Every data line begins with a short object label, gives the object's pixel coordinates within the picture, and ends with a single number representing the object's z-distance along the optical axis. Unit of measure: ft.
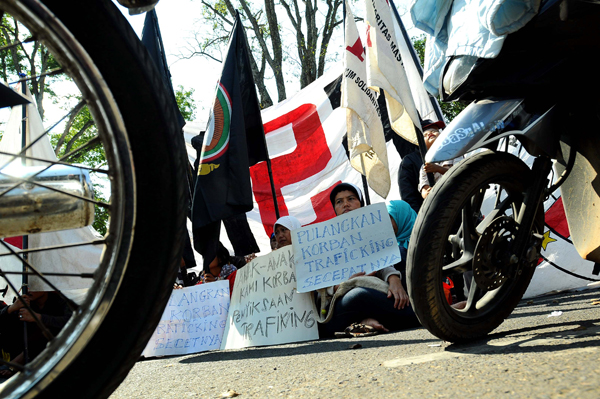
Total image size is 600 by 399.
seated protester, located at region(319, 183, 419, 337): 10.52
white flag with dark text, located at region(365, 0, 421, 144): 15.25
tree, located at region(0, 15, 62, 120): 43.27
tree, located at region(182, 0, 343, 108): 49.57
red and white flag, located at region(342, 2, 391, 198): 16.17
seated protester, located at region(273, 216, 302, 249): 15.17
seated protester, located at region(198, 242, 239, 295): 16.38
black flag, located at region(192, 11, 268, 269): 15.62
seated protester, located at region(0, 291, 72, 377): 13.69
